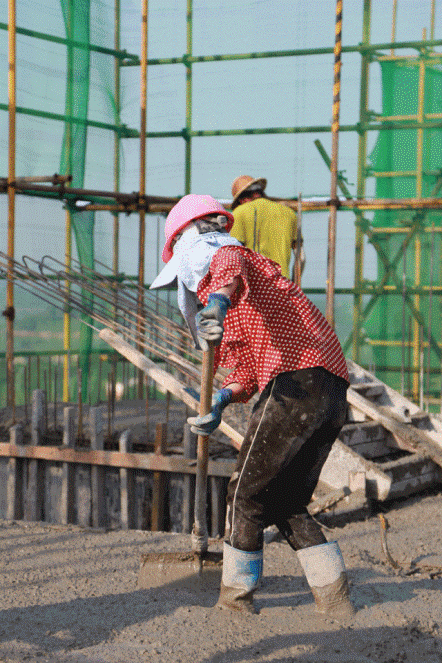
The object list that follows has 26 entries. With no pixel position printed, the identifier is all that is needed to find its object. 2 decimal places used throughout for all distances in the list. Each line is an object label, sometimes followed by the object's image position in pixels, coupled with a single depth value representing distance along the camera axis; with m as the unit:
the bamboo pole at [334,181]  13.91
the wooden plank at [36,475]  11.15
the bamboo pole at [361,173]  17.77
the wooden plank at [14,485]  11.24
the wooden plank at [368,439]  10.52
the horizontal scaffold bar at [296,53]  17.45
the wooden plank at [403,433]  11.12
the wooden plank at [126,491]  10.61
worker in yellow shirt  11.24
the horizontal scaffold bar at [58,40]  16.09
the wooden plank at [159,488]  10.60
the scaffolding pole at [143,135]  15.90
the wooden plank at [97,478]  10.69
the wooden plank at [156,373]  8.38
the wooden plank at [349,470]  9.58
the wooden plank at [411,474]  10.09
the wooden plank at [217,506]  10.51
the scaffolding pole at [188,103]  19.14
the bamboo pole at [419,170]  17.33
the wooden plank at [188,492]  10.48
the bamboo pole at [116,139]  17.97
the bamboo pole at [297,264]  11.91
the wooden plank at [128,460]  10.36
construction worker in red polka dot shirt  5.37
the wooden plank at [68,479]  10.84
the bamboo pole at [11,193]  12.92
